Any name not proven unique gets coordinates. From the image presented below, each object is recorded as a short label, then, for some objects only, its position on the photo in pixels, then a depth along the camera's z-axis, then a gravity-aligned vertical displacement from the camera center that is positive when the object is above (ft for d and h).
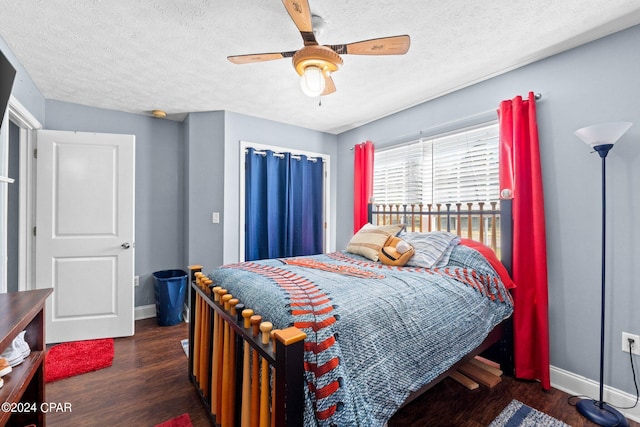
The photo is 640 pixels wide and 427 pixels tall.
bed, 3.45 -1.80
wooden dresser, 3.45 -2.23
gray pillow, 7.07 -0.88
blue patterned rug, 5.40 -3.94
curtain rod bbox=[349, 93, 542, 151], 7.82 +2.73
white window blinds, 8.02 +1.42
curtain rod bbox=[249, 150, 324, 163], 11.27 +2.37
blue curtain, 11.19 +0.32
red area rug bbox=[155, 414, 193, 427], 5.28 -3.89
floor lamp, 5.25 +0.06
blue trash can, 10.06 -3.04
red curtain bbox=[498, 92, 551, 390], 6.56 -0.86
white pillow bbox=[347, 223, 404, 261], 8.13 -0.78
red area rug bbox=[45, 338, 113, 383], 7.02 -3.89
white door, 8.77 -0.62
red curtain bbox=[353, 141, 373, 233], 11.16 +1.29
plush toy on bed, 7.27 -1.02
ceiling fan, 4.86 +2.87
